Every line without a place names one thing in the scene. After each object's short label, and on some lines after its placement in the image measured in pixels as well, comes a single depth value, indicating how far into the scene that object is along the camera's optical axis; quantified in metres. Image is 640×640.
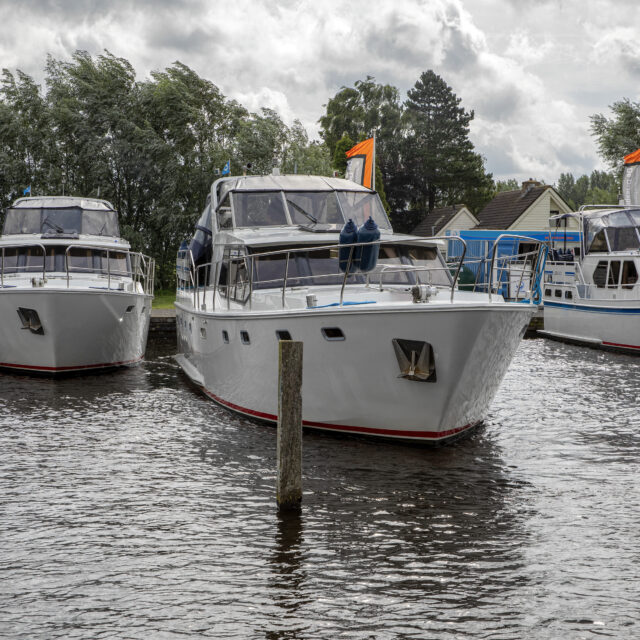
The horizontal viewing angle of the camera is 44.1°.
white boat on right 22.34
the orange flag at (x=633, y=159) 27.77
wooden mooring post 7.87
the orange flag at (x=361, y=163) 20.00
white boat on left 15.38
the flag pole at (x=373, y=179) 18.10
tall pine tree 67.31
